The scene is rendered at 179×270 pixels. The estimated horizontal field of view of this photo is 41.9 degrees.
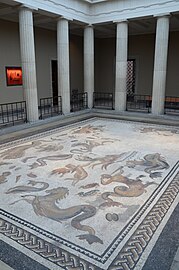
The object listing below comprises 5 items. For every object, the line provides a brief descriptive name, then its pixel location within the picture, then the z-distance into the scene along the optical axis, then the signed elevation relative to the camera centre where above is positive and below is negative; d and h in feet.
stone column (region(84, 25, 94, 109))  30.55 +3.63
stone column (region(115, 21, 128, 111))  27.99 +2.88
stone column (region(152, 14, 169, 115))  25.20 +2.71
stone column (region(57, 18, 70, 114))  26.20 +3.15
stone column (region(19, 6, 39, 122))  21.65 +2.73
